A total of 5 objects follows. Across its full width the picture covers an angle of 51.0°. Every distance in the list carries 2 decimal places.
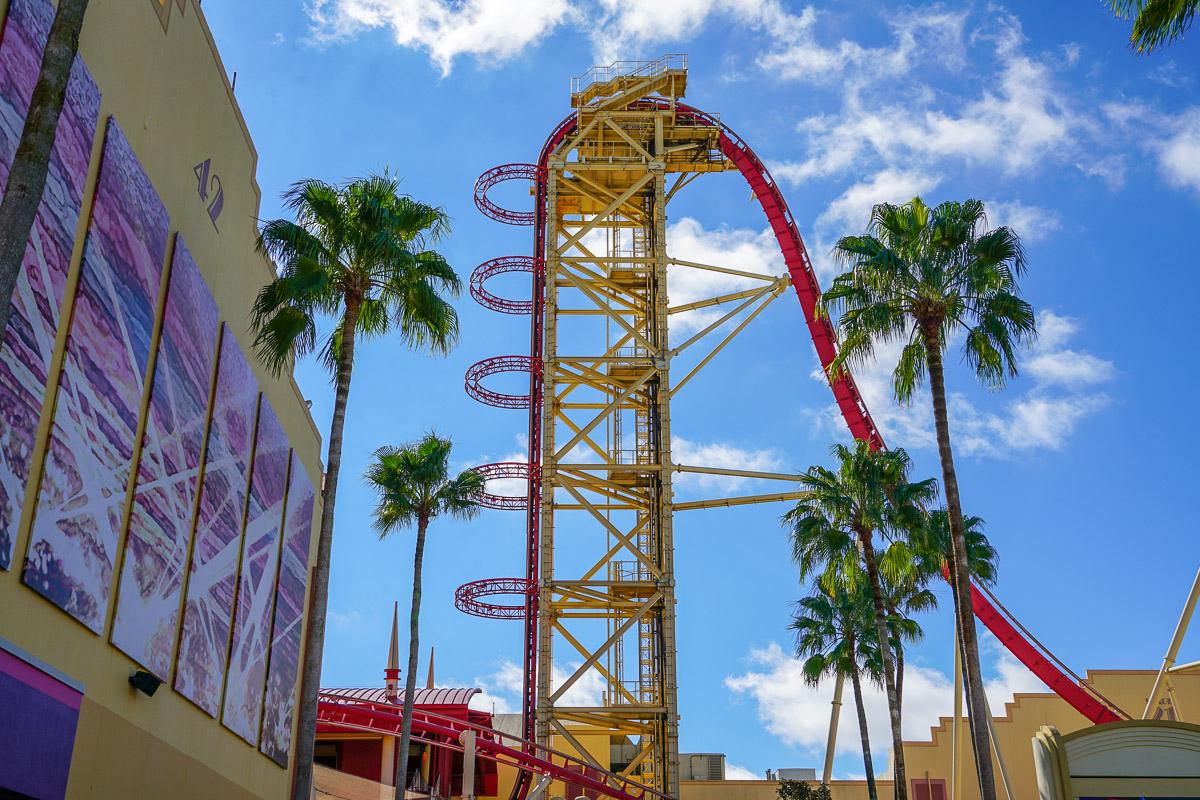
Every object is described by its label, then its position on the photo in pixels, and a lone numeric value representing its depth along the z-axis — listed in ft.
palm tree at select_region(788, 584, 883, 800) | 124.36
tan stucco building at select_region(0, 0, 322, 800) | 45.73
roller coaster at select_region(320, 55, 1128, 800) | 120.78
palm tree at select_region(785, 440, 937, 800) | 103.45
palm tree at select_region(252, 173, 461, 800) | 63.46
